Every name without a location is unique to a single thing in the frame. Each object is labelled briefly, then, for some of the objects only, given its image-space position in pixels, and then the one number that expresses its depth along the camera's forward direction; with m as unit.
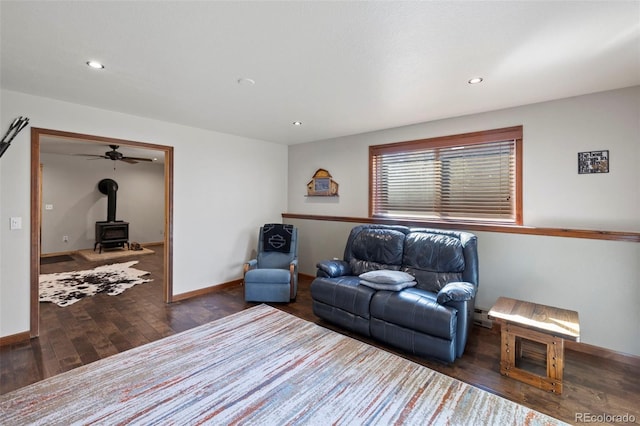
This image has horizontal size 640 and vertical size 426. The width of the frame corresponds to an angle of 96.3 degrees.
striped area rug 1.81
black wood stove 7.19
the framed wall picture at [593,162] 2.68
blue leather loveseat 2.48
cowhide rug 4.14
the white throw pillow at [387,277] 2.88
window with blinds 3.25
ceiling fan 5.72
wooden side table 2.12
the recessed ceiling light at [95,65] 2.20
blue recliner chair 3.86
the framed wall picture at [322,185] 4.77
